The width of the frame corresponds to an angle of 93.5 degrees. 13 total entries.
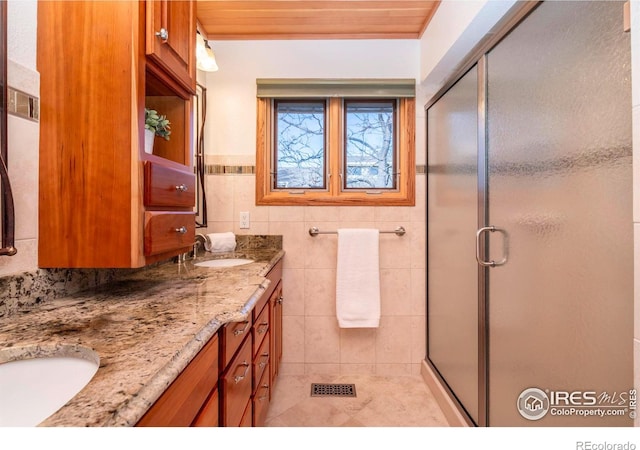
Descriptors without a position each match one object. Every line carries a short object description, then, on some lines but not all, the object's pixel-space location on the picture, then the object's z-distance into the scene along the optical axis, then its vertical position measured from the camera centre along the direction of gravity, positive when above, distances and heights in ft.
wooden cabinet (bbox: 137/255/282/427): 1.83 -1.32
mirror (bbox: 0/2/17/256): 2.40 +0.57
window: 6.95 +1.92
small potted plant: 3.34 +1.19
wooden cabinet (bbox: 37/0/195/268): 2.74 +0.88
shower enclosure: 2.44 +0.06
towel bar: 6.72 -0.09
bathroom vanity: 1.38 -0.72
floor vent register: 6.03 -3.32
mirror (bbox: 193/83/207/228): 6.43 +1.57
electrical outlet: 6.82 +0.18
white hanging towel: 6.54 -1.05
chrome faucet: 5.86 -0.25
